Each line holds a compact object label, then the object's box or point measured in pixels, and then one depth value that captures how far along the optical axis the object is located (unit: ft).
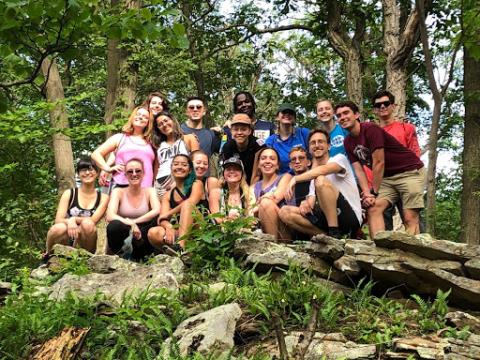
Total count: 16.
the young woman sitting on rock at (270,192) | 20.01
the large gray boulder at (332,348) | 12.27
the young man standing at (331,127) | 21.39
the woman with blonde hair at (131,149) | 22.12
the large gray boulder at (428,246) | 14.99
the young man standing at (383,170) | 19.80
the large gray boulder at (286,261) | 16.39
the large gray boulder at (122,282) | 16.03
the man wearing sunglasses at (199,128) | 23.35
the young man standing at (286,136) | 22.09
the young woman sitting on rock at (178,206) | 19.83
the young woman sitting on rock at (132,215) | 20.35
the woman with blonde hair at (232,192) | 20.85
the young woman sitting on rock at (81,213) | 20.75
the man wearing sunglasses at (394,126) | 21.11
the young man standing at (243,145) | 21.85
